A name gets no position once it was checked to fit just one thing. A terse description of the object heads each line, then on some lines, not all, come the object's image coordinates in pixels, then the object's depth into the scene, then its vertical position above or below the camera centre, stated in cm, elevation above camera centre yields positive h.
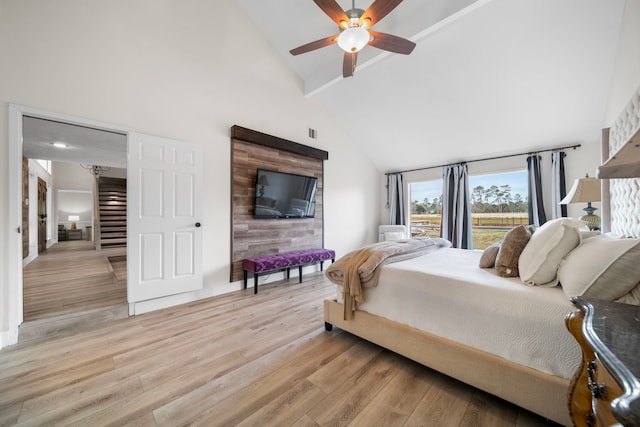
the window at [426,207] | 564 +14
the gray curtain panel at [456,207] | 495 +12
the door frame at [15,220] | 202 -2
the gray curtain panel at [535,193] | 418 +32
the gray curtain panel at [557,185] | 400 +44
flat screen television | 372 +32
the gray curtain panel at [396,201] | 595 +31
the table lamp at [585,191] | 251 +20
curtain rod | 400 +106
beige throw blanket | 192 -44
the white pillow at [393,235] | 546 -49
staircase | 634 +7
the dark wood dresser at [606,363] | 44 -33
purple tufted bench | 332 -69
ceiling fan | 212 +178
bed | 118 -59
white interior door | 262 -2
